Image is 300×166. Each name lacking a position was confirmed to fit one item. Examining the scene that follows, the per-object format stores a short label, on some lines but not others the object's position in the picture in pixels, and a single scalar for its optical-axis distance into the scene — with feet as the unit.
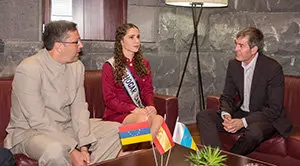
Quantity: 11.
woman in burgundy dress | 10.75
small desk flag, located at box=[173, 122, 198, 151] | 6.50
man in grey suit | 8.32
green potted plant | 6.32
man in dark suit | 10.61
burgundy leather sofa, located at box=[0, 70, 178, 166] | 11.10
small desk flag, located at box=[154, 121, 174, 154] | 6.23
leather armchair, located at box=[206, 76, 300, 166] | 10.37
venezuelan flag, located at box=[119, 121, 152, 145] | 5.99
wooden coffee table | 7.63
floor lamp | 13.23
